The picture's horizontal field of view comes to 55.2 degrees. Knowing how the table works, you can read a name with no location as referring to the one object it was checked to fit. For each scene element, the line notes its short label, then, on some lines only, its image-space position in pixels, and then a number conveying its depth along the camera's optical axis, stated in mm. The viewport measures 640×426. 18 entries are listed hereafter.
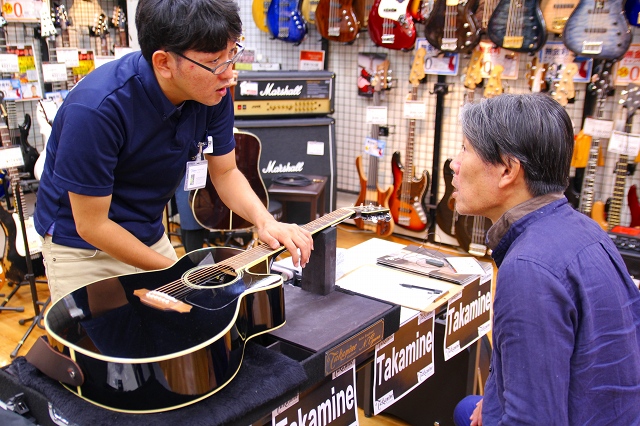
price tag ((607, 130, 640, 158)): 3803
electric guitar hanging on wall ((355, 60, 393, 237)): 4836
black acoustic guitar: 1160
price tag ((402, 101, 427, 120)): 4594
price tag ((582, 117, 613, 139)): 3920
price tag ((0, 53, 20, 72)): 3432
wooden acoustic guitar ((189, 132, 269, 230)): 3838
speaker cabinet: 4578
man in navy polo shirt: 1464
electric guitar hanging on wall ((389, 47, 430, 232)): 4742
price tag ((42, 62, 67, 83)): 3965
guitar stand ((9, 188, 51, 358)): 3221
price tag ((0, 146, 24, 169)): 3242
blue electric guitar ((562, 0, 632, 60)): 3693
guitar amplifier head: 4508
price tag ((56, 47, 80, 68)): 4152
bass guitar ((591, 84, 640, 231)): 3811
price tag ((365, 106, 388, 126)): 4738
